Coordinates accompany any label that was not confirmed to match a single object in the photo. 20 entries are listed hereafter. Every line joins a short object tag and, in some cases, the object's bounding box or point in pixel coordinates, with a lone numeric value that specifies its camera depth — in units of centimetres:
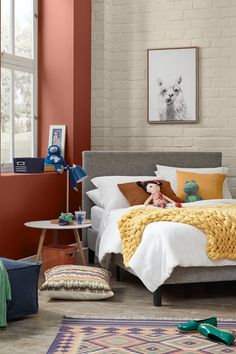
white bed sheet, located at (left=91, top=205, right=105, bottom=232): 638
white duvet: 482
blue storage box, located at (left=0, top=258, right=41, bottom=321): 446
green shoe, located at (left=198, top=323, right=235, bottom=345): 395
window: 653
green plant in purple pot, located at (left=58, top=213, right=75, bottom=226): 598
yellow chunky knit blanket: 491
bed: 679
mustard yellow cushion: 643
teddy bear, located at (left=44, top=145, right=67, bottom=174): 673
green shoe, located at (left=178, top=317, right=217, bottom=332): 419
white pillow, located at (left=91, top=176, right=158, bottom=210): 623
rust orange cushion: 614
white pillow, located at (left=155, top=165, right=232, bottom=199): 661
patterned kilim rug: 385
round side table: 589
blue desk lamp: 626
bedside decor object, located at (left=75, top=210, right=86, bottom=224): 608
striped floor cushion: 505
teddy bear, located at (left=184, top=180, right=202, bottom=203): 627
